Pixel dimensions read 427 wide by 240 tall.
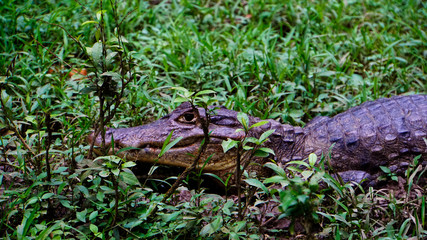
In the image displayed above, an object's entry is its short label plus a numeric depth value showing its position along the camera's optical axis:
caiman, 6.52
